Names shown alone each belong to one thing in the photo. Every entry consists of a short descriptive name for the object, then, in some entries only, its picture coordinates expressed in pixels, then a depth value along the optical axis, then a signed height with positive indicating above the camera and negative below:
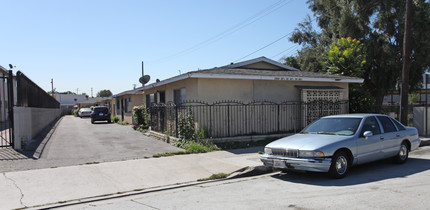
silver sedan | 6.82 -1.02
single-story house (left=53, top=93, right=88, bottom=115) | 95.31 +2.13
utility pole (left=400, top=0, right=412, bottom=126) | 13.16 +1.42
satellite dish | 24.20 +1.86
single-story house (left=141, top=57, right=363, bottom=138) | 12.70 +0.10
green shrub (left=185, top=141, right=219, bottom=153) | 10.82 -1.53
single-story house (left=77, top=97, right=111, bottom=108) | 47.40 +0.41
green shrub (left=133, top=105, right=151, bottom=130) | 20.14 -0.84
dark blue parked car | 28.70 -0.87
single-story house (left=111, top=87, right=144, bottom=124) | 25.80 +0.11
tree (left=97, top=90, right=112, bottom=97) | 134.62 +5.18
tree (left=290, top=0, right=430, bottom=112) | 23.22 +5.00
